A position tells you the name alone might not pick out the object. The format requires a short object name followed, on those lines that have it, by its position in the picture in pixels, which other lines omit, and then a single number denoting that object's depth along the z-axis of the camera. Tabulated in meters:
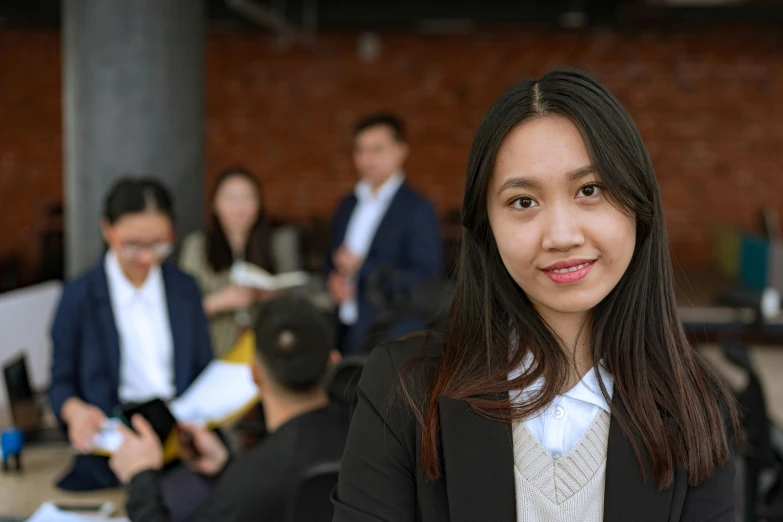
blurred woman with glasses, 2.41
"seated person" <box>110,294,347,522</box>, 1.71
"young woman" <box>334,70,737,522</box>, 0.98
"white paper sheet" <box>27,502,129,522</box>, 1.91
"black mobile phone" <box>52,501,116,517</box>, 1.99
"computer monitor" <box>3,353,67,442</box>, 2.37
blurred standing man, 3.79
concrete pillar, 3.69
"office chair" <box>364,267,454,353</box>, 3.01
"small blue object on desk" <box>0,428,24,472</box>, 2.24
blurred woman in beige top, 3.59
